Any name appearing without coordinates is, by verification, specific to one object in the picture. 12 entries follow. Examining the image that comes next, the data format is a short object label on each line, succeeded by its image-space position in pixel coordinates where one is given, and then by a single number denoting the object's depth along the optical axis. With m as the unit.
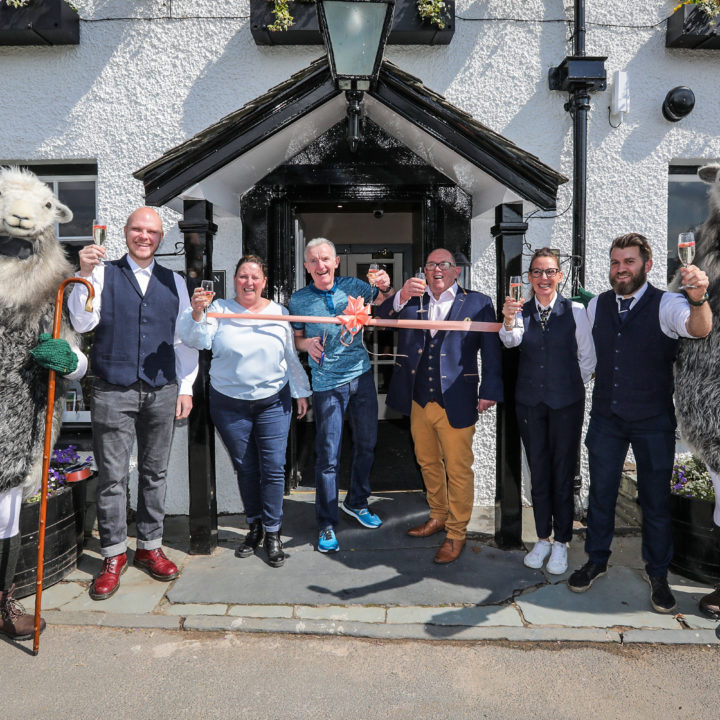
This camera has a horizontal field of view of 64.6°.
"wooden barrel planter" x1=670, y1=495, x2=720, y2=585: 3.50
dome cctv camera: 4.75
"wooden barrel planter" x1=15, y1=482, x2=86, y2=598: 3.42
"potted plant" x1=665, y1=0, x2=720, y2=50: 4.50
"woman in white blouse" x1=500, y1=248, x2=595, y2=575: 3.47
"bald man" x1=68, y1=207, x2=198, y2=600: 3.40
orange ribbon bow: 3.79
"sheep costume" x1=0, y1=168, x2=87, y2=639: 3.02
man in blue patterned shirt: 3.89
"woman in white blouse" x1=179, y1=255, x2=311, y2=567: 3.63
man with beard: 3.16
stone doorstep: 3.02
